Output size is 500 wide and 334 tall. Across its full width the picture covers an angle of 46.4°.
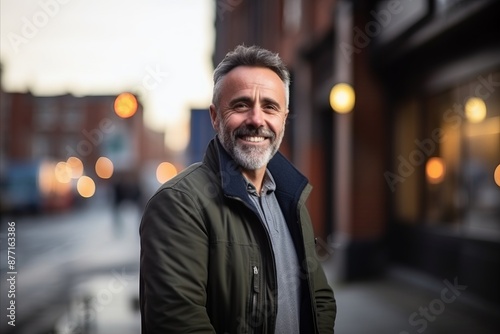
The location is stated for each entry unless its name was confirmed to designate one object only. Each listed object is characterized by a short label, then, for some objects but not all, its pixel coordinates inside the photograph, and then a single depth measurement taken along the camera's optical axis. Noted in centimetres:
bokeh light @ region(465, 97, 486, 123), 834
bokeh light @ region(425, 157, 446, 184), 961
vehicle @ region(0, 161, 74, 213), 3172
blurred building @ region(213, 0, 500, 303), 805
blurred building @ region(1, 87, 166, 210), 3072
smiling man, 204
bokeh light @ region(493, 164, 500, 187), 780
